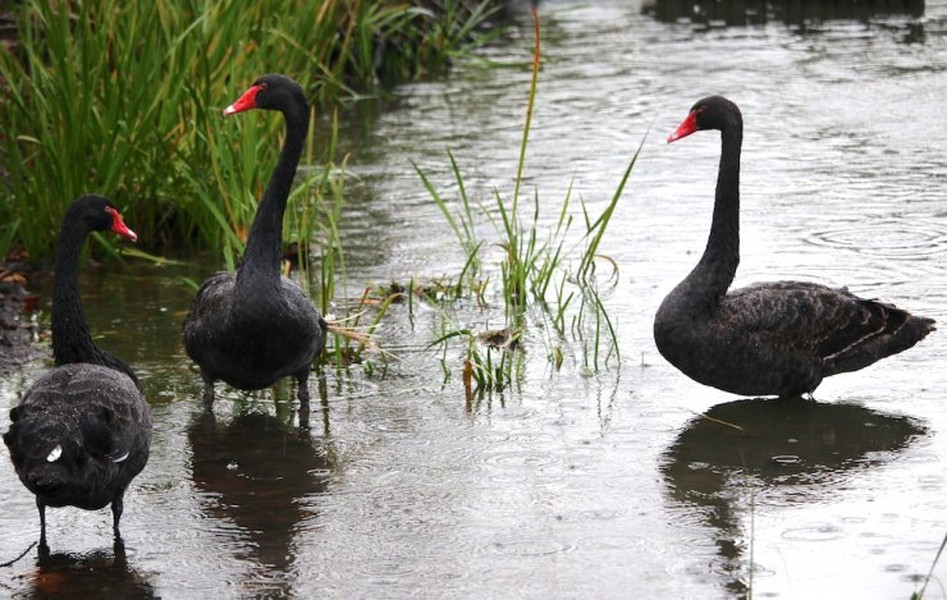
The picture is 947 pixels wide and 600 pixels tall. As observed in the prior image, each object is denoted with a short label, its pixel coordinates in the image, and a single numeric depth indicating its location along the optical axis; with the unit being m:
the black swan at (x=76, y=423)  8.98
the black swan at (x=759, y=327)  12.08
